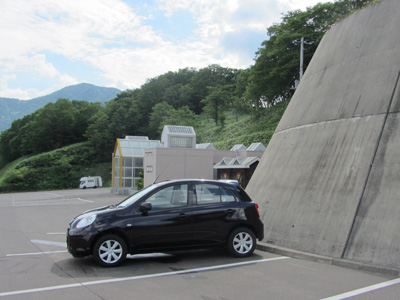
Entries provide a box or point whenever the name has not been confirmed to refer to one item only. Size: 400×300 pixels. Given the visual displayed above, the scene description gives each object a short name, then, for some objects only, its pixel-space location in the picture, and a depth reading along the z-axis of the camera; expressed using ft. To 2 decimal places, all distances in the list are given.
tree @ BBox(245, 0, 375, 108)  138.97
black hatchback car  22.22
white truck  190.70
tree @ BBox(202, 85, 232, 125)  230.27
